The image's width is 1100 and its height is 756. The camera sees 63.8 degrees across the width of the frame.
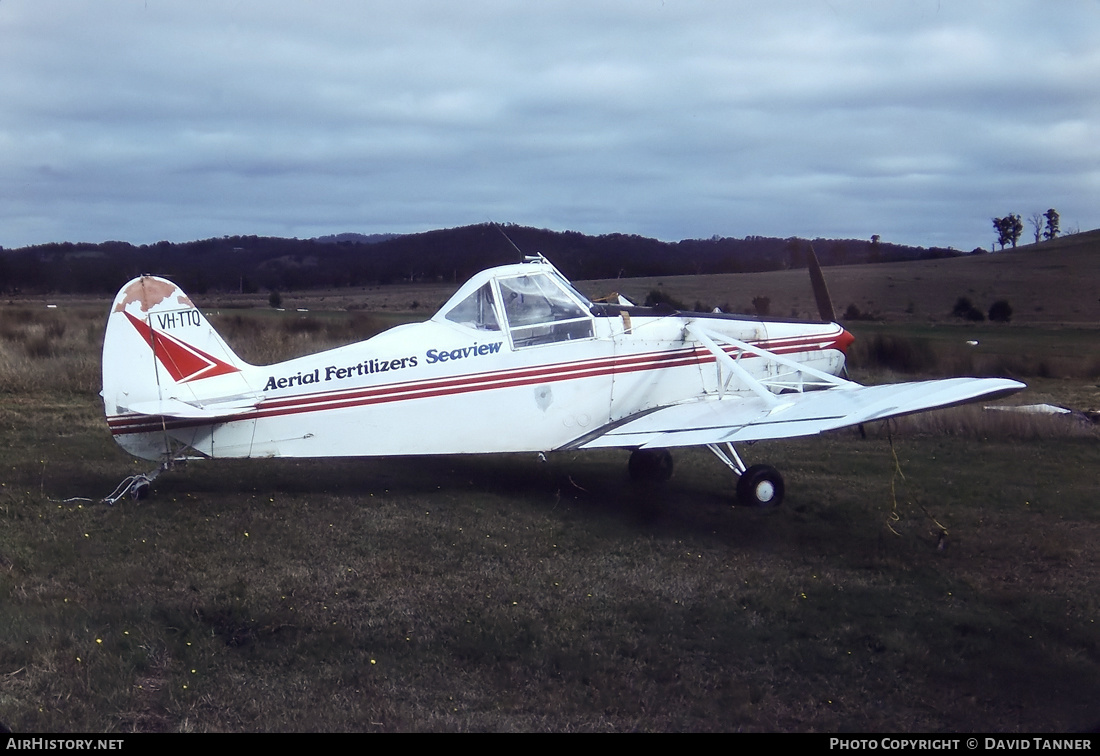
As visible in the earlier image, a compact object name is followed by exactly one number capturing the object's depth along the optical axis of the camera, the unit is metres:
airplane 7.93
